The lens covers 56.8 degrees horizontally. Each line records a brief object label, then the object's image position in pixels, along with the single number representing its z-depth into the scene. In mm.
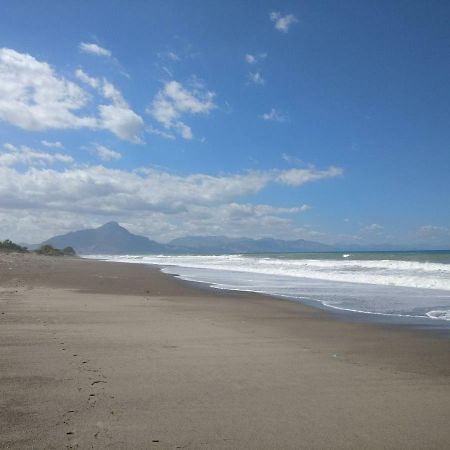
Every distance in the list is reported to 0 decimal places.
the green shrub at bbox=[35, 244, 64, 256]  78188
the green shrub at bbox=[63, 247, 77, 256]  93894
